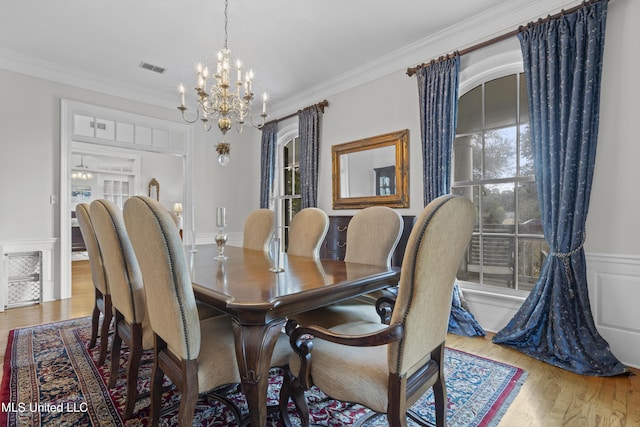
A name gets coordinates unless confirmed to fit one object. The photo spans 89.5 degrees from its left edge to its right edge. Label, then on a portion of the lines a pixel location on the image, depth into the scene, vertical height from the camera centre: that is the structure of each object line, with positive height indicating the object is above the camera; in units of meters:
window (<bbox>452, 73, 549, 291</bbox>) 2.83 +0.30
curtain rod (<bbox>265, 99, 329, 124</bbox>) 4.39 +1.51
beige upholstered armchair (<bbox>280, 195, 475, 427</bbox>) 1.02 -0.45
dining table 1.18 -0.32
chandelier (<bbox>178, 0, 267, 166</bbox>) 2.51 +0.98
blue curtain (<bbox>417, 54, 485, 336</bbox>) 3.01 +0.83
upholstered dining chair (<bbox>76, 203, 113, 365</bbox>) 2.11 -0.41
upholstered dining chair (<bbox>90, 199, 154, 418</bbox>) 1.53 -0.32
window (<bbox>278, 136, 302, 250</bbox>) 5.18 +0.55
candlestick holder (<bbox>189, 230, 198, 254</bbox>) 2.65 -0.29
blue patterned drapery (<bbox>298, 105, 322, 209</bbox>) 4.46 +0.89
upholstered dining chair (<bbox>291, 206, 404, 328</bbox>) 1.83 -0.25
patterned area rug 1.62 -1.03
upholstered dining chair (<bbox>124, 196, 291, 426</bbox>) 1.08 -0.38
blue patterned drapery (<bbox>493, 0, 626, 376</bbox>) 2.25 +0.27
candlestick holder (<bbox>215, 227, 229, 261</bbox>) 2.35 -0.19
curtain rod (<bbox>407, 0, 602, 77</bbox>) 2.37 +1.52
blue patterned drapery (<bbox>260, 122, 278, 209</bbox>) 5.24 +0.91
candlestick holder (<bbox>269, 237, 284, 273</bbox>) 1.80 -0.22
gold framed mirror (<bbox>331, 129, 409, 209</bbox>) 3.56 +0.52
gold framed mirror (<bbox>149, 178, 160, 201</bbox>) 8.71 +0.71
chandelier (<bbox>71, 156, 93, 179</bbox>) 7.88 +1.05
